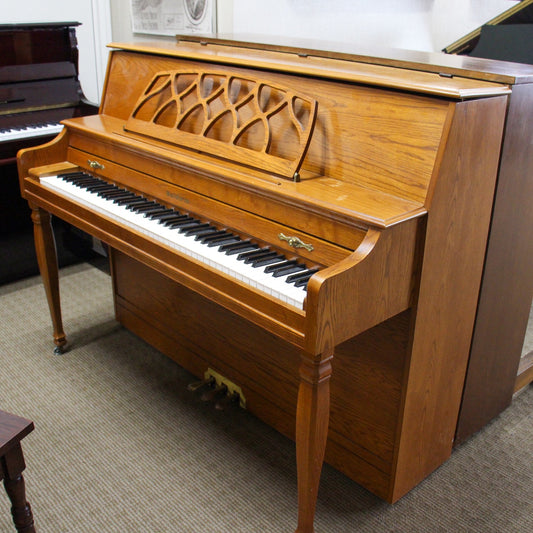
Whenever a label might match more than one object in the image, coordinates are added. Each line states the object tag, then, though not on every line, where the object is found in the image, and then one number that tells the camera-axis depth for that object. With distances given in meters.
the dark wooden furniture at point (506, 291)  1.73
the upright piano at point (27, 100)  3.15
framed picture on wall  3.55
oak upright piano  1.50
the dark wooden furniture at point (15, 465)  1.35
